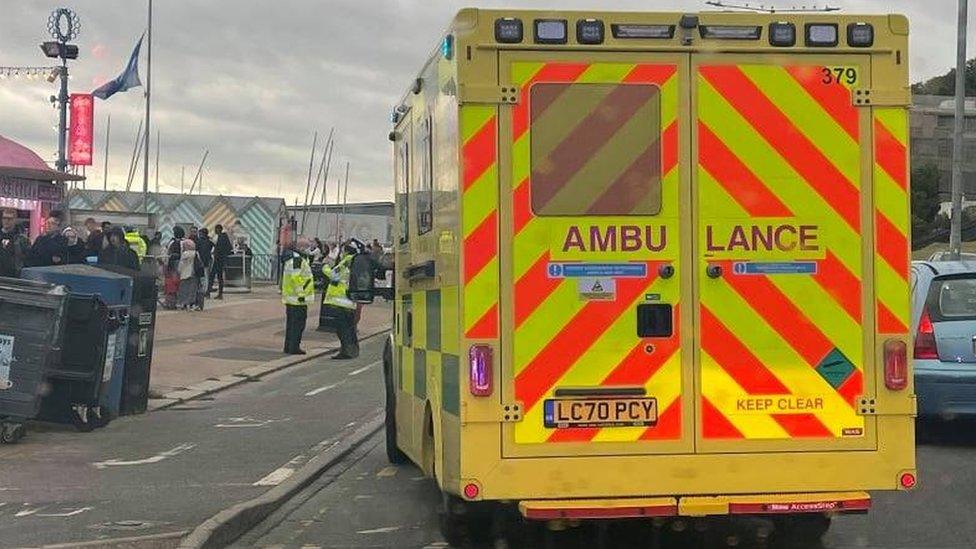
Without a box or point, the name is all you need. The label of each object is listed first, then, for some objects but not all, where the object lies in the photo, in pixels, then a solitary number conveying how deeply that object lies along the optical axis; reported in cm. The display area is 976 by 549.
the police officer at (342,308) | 1936
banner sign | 3962
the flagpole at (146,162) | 3928
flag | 3709
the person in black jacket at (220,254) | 2811
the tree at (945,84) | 10394
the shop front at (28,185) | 3203
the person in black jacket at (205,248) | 2680
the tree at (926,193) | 7244
